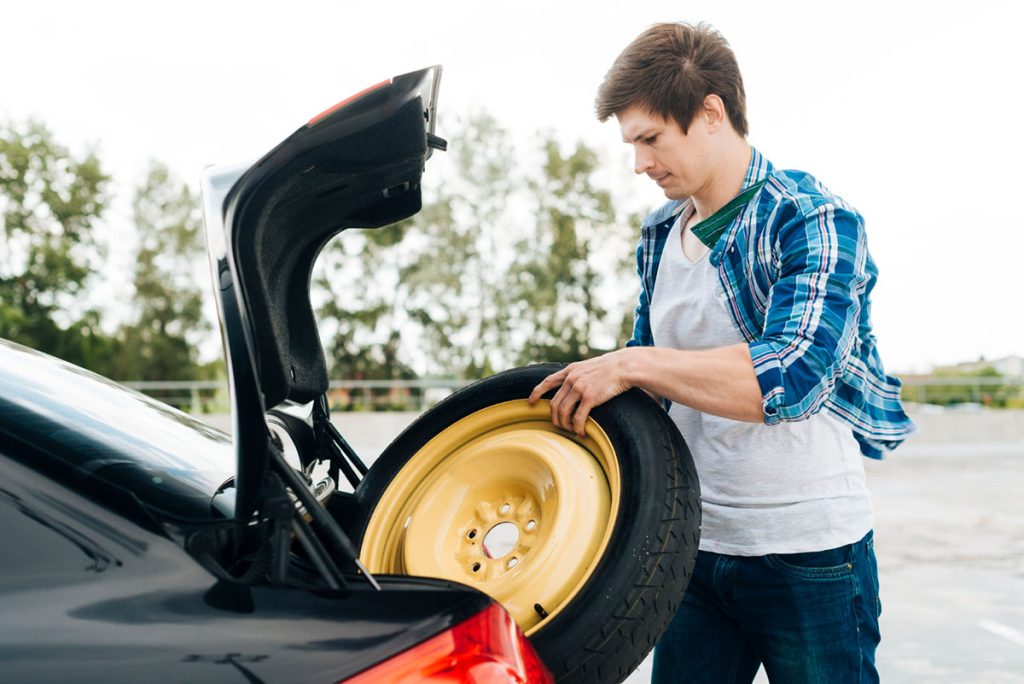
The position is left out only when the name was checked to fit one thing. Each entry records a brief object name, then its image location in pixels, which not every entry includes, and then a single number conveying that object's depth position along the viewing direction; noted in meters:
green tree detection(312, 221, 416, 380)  33.83
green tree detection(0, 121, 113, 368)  33.94
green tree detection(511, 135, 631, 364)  32.12
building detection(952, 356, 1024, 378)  26.47
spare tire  1.58
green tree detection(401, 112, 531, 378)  32.00
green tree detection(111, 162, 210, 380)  35.66
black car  1.25
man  1.84
